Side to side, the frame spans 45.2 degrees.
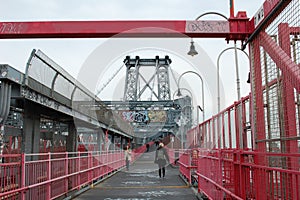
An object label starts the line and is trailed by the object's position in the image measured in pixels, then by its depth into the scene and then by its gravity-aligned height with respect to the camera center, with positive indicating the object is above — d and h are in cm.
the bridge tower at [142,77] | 6594 +1224
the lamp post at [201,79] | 2005 +349
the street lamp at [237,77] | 1187 +206
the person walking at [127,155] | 2335 -103
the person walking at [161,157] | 1723 -84
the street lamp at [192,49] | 1399 +347
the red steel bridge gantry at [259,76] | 431 +82
